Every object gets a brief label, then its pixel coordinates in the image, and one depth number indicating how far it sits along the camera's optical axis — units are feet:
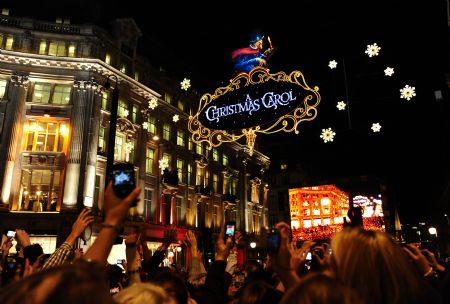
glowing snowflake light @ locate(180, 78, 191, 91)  39.68
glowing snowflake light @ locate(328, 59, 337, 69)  33.34
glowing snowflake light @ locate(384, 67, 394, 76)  31.52
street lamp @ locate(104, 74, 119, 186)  38.50
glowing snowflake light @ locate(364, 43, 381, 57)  31.39
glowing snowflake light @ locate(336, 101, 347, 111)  32.94
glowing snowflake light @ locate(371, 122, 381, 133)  32.35
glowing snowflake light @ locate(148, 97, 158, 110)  49.65
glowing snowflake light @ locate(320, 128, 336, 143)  33.43
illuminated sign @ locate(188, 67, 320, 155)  30.91
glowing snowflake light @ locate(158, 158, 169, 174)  105.23
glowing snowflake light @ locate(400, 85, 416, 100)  31.60
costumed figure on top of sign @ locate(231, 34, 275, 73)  35.55
